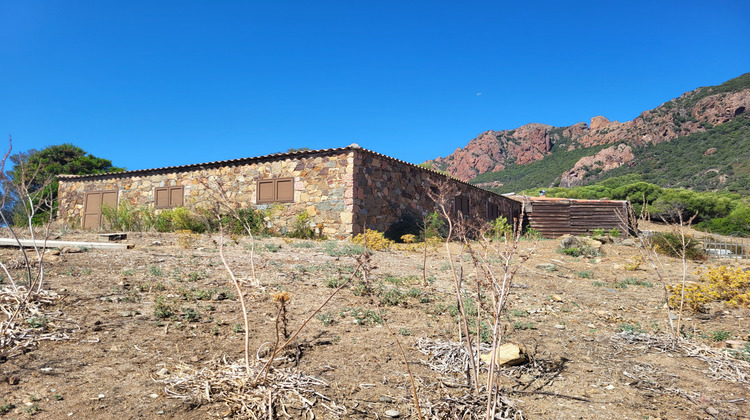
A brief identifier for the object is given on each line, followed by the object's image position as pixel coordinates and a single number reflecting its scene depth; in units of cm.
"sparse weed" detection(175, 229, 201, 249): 858
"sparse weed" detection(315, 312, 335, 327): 415
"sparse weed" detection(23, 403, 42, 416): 233
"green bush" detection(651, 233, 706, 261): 1041
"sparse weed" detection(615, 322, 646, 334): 432
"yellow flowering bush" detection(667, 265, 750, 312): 525
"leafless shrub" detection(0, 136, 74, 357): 302
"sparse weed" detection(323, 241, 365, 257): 832
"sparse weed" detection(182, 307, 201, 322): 399
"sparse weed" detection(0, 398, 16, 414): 231
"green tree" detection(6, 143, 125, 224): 2572
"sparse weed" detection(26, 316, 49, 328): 339
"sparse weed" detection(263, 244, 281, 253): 861
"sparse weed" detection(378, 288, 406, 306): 502
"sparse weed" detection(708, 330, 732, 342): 421
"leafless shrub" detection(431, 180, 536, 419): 212
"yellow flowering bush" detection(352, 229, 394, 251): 967
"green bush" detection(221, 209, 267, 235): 1235
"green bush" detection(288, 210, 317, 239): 1191
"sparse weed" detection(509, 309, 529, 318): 482
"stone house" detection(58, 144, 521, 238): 1183
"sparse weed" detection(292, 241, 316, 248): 958
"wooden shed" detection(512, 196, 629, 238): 1942
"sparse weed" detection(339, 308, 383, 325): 427
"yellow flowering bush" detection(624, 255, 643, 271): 866
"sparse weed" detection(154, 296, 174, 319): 398
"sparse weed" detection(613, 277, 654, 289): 702
